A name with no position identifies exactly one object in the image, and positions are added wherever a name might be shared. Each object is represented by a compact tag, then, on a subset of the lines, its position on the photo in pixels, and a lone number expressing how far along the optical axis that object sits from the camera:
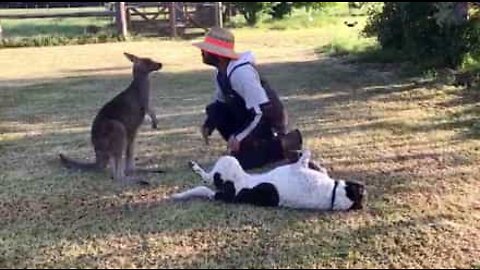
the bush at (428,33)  9.97
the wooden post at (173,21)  18.81
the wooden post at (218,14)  19.75
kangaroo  4.94
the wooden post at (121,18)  18.34
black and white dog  4.38
